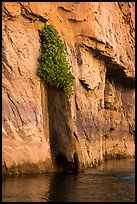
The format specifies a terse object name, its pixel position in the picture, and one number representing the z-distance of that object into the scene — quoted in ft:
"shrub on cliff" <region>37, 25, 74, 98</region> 85.35
